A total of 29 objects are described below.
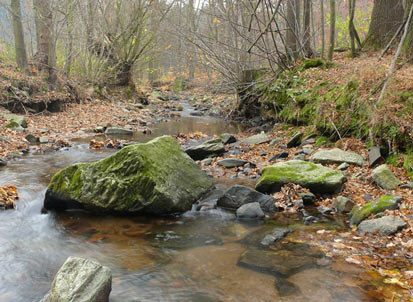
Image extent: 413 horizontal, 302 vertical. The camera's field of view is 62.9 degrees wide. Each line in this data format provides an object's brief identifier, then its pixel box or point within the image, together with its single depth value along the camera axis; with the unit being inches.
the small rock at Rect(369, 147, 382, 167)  254.2
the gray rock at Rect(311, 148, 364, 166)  268.6
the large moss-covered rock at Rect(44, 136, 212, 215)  213.0
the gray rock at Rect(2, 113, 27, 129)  433.4
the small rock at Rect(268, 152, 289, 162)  327.9
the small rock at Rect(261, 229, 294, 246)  175.7
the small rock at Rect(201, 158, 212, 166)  335.5
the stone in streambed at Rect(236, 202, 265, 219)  209.6
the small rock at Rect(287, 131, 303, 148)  365.7
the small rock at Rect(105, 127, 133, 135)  498.3
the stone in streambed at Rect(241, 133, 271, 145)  406.0
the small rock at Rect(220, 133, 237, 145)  429.4
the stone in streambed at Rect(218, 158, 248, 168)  319.3
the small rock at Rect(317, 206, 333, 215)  209.2
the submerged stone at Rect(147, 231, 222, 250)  179.3
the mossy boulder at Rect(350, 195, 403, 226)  186.1
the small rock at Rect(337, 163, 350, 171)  263.8
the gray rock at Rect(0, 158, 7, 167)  307.7
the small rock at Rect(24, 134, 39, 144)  404.5
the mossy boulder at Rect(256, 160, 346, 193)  228.1
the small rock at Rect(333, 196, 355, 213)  207.0
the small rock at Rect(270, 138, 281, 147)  388.1
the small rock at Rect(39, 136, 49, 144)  406.1
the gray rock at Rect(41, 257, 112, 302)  116.8
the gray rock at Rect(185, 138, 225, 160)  358.9
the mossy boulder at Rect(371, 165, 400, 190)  219.3
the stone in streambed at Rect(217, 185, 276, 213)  224.1
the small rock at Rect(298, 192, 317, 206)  223.3
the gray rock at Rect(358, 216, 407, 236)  167.5
